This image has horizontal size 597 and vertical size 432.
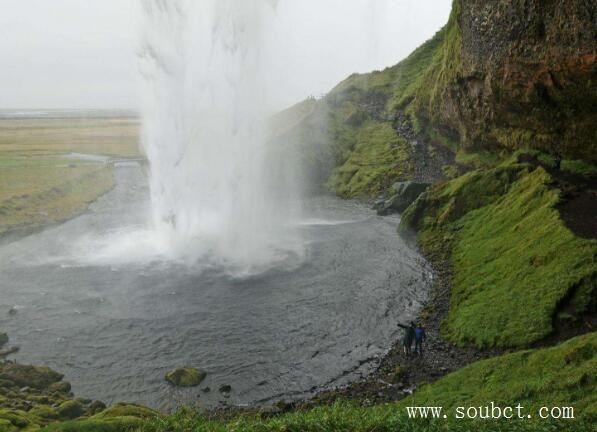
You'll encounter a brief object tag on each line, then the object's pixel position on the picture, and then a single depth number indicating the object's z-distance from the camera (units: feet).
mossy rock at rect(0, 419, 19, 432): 53.37
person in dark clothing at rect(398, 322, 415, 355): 78.95
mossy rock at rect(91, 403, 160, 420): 58.23
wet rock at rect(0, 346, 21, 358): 85.30
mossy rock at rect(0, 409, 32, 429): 56.85
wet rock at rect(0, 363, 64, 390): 74.28
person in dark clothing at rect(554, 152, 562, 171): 121.19
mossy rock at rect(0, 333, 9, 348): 88.69
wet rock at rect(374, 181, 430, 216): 178.95
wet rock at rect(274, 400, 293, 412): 68.28
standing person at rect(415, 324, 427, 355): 78.74
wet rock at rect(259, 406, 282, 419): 66.03
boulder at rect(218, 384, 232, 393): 74.18
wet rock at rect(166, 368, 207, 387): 75.72
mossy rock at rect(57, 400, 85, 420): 65.10
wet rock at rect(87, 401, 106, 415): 66.44
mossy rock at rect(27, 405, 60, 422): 62.18
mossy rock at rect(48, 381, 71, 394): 73.43
